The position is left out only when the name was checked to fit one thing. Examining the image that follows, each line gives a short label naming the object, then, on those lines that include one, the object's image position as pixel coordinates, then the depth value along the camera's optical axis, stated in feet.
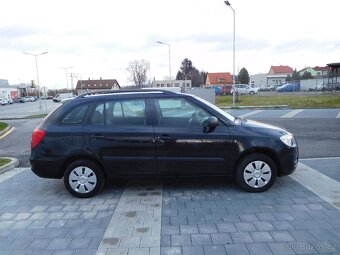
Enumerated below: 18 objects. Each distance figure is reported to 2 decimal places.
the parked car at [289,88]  170.69
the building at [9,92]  267.84
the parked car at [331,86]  130.42
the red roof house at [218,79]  279.90
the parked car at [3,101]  209.52
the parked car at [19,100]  249.14
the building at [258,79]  320.00
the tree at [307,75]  261.85
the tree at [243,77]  276.62
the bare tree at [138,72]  244.22
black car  16.10
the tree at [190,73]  298.93
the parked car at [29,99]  253.03
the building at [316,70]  307.37
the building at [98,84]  332.39
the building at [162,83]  213.25
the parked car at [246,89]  148.07
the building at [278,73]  313.57
